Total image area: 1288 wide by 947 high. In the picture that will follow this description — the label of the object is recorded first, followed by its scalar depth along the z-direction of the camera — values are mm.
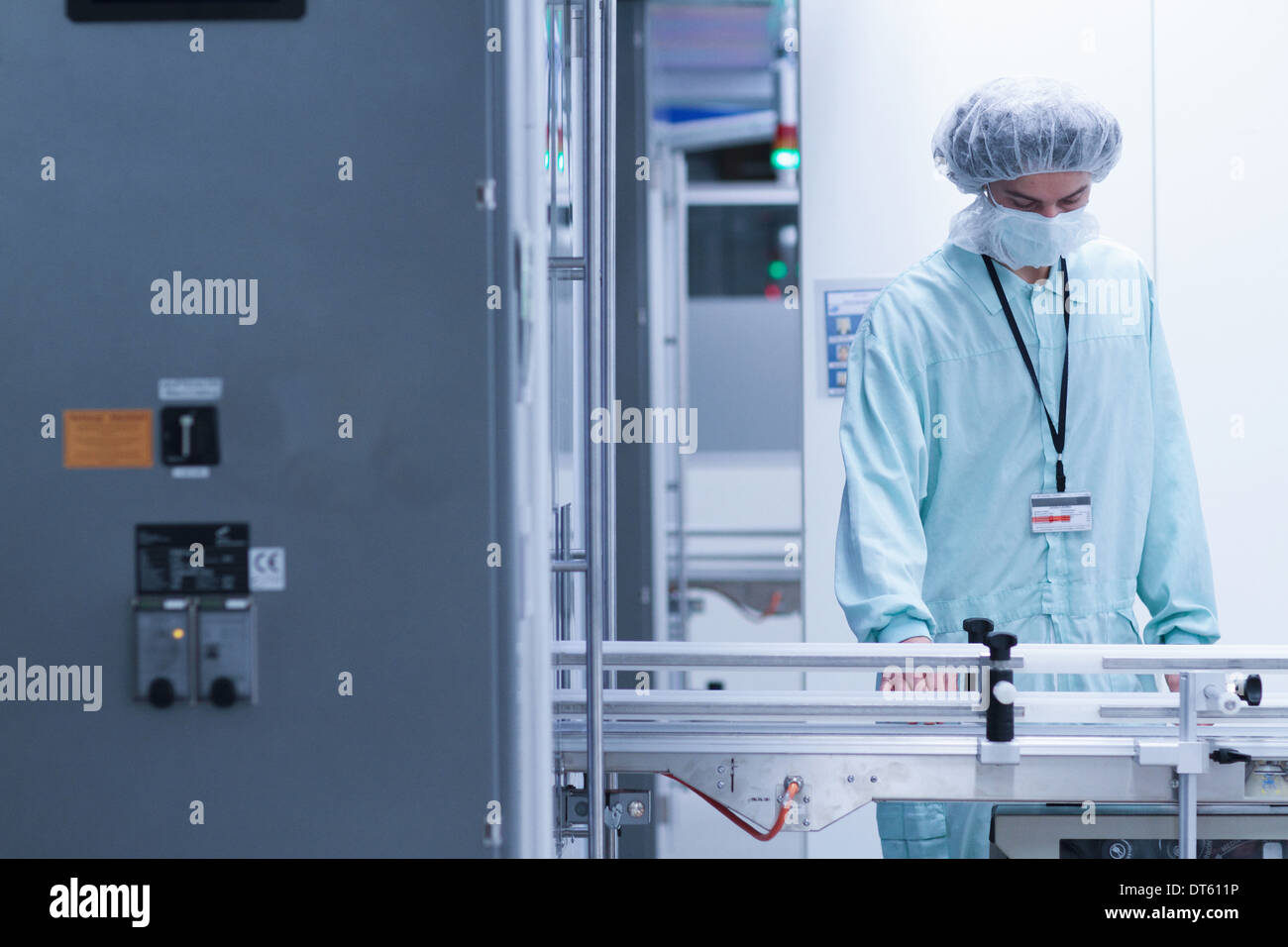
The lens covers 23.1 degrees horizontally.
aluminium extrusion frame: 4212
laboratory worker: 4533
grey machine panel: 4027
